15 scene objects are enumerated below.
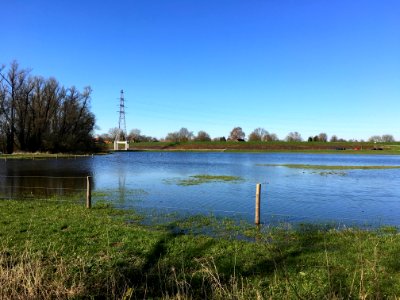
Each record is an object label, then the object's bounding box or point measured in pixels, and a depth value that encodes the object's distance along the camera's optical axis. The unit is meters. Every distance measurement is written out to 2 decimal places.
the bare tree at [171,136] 186.73
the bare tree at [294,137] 194.00
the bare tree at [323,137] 184.35
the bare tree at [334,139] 185.25
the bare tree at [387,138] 193.85
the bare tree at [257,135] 182.25
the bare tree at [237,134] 189.88
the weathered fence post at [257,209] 13.18
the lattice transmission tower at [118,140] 120.44
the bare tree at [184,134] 187.00
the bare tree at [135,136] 180.32
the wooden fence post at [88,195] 15.31
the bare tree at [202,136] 181.50
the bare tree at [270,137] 184.80
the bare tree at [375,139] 189.95
